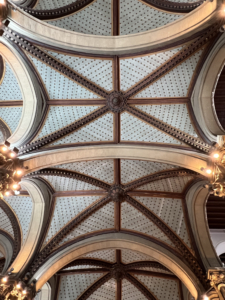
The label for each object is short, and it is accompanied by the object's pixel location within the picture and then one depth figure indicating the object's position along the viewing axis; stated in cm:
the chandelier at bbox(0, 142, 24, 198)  507
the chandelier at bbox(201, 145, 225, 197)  520
